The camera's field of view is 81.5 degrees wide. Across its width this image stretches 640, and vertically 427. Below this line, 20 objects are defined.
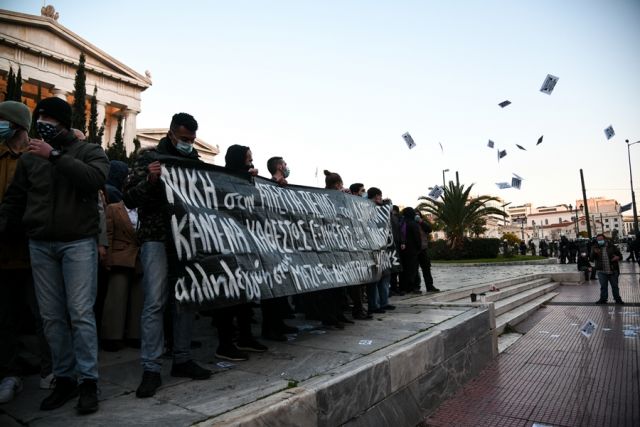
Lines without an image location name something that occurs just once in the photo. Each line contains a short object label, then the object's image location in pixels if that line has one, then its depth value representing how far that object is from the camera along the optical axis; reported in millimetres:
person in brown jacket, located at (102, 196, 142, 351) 3693
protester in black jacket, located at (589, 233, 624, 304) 10117
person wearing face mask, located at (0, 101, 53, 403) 2629
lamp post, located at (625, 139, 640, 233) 30258
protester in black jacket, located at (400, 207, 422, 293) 7840
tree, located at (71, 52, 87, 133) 21458
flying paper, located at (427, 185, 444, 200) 13703
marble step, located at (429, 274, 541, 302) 7622
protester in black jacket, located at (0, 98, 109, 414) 2346
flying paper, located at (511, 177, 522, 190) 15523
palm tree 26625
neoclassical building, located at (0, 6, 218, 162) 34781
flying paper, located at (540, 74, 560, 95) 9774
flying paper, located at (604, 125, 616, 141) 15078
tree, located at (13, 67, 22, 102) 18531
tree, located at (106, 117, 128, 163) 22547
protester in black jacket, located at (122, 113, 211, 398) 2615
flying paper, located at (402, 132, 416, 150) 10588
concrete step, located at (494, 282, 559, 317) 8220
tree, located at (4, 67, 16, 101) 18641
